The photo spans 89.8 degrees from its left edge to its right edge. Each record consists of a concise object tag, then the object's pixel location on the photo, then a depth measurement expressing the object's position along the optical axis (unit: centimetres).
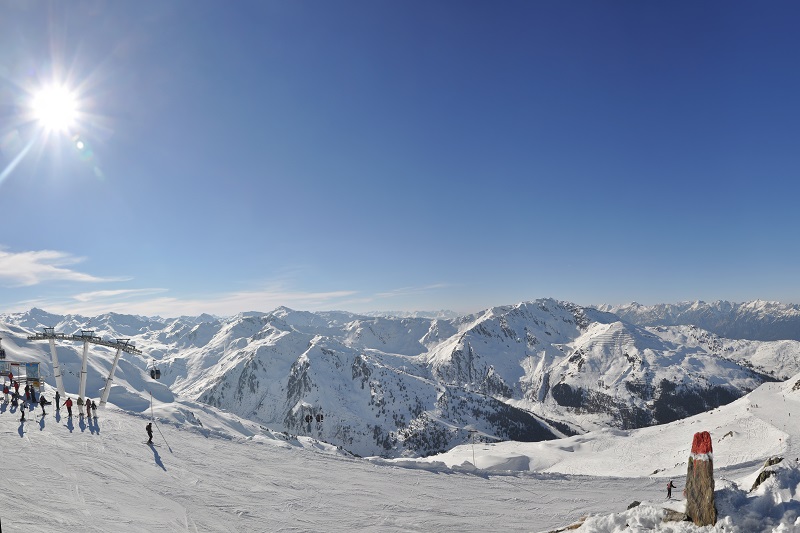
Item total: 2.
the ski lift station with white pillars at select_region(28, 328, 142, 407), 5556
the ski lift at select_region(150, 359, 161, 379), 5514
